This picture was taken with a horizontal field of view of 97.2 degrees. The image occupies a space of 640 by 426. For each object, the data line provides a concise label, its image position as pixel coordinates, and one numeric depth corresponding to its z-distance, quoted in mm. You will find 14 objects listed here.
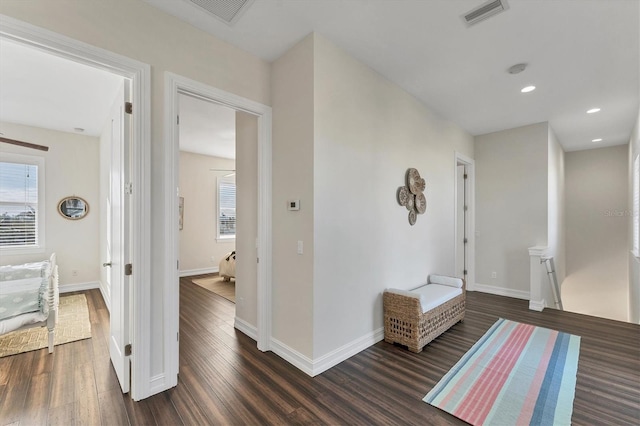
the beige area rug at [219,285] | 4996
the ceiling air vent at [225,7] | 2083
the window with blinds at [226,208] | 7323
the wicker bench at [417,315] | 2828
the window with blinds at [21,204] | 4695
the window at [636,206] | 4070
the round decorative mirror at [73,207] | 5148
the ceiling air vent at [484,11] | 2113
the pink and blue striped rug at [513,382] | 1938
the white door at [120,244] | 2121
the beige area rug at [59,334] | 2946
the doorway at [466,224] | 5348
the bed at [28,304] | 2550
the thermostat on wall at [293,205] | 2574
